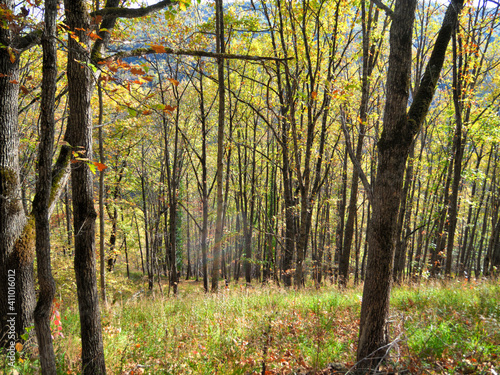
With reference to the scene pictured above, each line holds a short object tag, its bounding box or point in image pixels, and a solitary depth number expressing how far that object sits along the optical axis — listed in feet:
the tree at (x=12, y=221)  12.20
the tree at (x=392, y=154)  9.60
